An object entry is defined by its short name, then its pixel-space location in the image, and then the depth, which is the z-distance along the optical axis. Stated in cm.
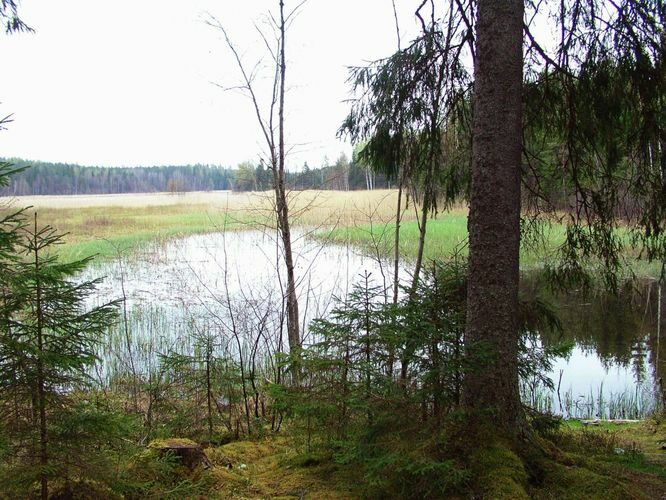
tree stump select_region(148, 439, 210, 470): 354
